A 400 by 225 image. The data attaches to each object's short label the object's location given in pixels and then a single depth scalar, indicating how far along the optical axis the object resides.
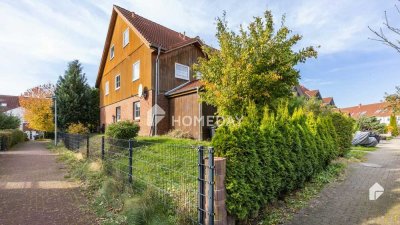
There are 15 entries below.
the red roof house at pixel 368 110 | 57.57
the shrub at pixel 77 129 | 20.85
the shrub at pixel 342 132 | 10.91
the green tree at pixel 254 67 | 9.94
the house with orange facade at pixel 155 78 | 14.41
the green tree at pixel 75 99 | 28.98
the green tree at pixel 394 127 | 34.09
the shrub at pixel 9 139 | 17.56
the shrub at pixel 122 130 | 11.74
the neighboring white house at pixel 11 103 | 50.82
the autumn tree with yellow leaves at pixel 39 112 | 28.58
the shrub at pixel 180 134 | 13.97
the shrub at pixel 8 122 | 27.86
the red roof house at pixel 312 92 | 41.84
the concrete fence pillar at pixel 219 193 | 3.95
